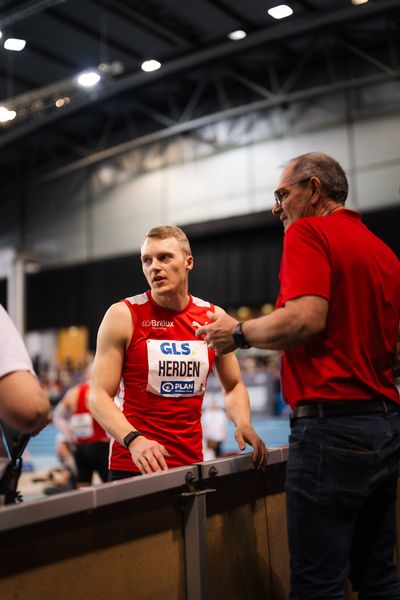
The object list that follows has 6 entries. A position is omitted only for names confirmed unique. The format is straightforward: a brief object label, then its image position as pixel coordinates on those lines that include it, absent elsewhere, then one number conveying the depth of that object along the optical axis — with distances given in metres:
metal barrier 1.55
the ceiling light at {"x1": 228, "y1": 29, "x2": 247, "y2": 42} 12.39
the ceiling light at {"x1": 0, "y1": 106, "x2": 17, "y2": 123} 7.64
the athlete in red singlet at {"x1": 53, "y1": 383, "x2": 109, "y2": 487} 6.48
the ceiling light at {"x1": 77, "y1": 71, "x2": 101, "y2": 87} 11.64
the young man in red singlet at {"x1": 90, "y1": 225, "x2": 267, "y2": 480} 2.63
